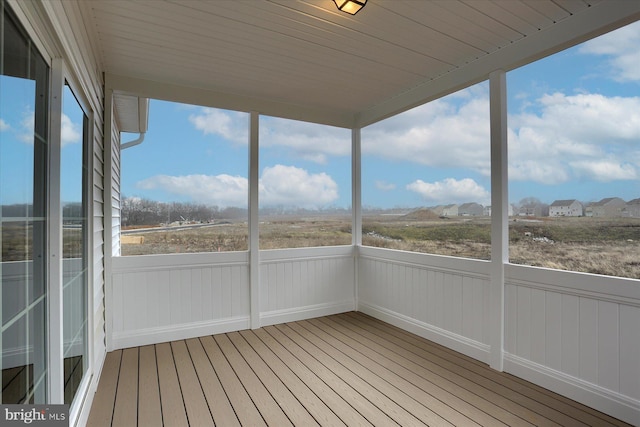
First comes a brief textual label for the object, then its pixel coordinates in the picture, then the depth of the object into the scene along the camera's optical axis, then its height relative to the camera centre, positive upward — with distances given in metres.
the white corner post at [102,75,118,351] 3.02 +0.07
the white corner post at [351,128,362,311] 4.47 +0.20
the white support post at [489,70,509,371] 2.73 -0.02
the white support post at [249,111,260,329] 3.75 -0.09
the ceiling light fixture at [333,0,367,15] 1.93 +1.25
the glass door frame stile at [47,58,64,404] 1.54 -0.17
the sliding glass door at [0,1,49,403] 1.08 +0.01
